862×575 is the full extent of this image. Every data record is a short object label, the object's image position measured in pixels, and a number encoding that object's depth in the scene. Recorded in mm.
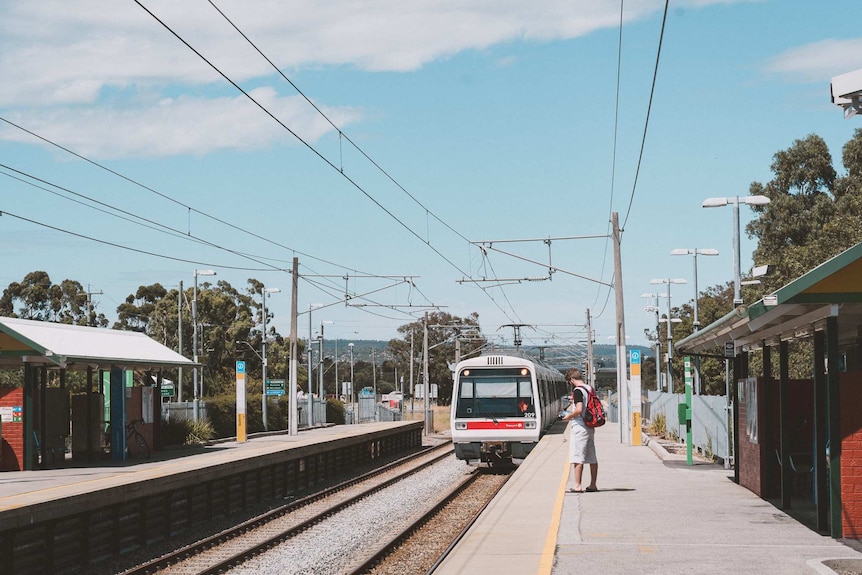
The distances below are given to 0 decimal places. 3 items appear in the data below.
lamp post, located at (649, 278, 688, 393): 38150
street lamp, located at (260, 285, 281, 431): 42688
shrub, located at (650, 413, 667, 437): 39859
